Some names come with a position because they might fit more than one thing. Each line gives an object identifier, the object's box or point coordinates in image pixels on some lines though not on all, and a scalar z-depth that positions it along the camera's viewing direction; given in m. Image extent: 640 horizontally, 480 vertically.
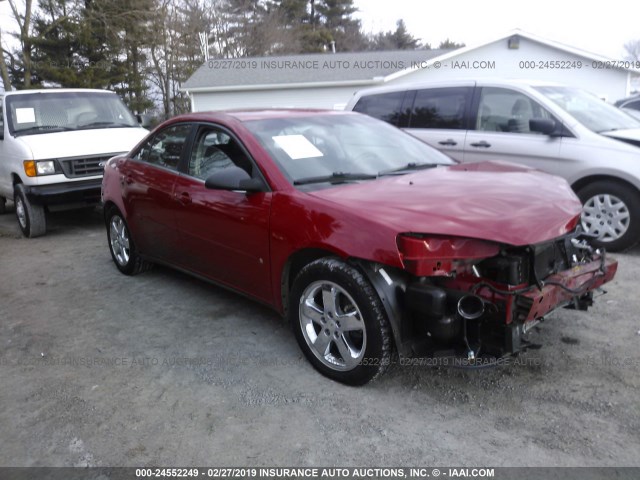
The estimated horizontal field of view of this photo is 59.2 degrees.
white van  7.39
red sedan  2.91
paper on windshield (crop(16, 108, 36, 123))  8.01
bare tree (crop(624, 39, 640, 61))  65.94
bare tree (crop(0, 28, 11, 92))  24.34
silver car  5.70
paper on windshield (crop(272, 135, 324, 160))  3.84
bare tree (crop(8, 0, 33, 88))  24.84
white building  19.98
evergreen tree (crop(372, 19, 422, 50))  51.84
